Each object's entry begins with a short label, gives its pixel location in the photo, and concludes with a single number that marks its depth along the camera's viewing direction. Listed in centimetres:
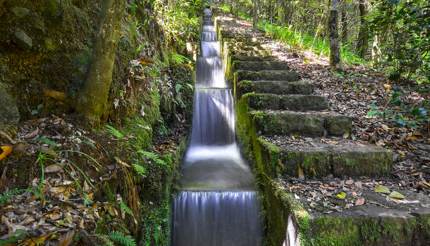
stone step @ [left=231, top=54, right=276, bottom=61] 854
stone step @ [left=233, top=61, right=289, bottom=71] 802
